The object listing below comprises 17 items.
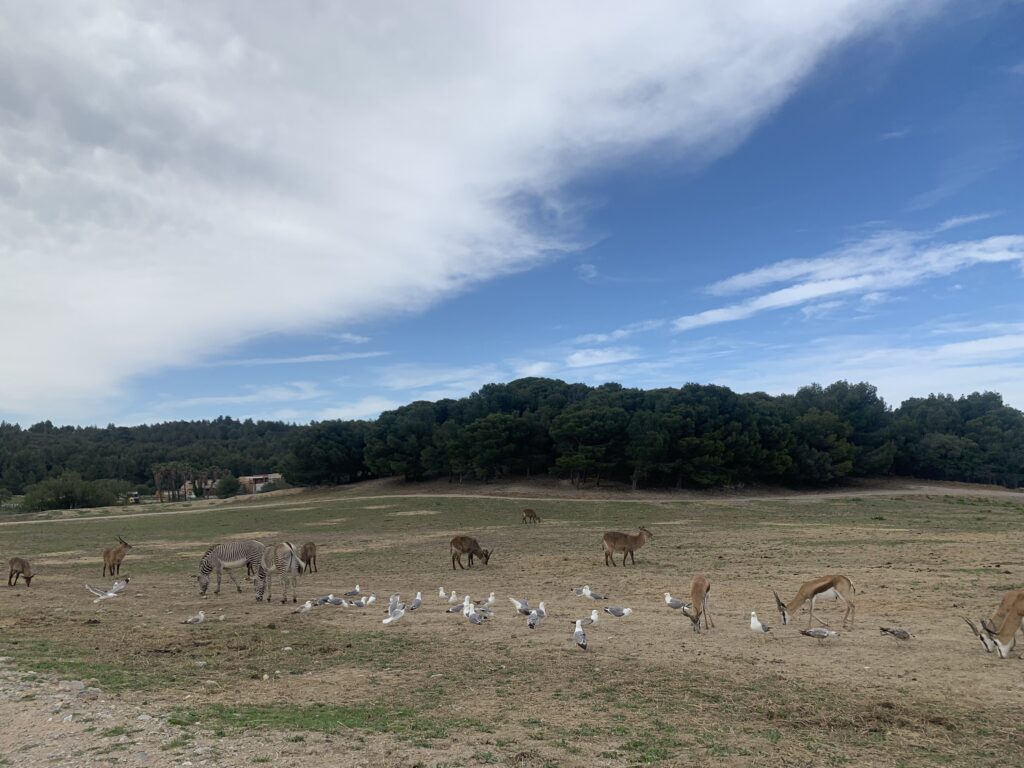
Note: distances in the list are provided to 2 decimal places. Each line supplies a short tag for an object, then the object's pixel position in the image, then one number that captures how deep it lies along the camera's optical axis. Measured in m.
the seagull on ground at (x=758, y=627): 11.55
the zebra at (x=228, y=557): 17.69
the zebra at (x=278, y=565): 16.64
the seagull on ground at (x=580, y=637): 10.79
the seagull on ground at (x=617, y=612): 13.16
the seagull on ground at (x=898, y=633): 10.74
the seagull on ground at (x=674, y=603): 13.30
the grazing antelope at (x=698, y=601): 12.02
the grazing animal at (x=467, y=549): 22.27
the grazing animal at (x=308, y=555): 22.23
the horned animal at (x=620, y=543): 21.34
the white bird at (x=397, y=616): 13.36
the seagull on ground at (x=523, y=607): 13.57
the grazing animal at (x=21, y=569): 19.44
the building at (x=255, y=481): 97.32
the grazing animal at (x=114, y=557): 21.56
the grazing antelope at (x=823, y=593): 12.04
